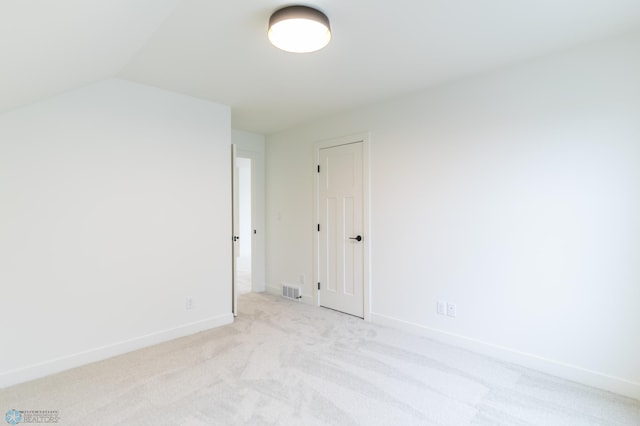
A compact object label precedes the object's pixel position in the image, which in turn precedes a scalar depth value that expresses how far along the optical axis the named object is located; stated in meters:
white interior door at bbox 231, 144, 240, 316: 3.68
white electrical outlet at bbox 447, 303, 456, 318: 2.93
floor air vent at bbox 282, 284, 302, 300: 4.37
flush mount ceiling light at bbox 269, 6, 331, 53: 1.81
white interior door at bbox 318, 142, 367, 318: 3.70
